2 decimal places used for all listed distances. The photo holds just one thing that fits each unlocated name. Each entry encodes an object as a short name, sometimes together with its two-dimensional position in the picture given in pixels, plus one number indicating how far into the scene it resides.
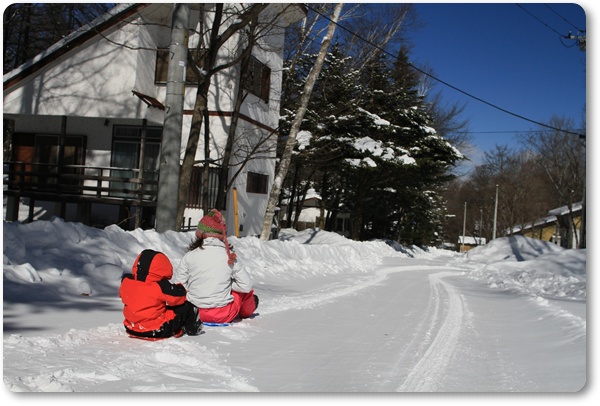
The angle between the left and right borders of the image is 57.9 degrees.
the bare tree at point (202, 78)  12.61
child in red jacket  5.27
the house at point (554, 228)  27.69
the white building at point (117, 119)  17.84
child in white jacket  6.17
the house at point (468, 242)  82.53
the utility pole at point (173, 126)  10.02
